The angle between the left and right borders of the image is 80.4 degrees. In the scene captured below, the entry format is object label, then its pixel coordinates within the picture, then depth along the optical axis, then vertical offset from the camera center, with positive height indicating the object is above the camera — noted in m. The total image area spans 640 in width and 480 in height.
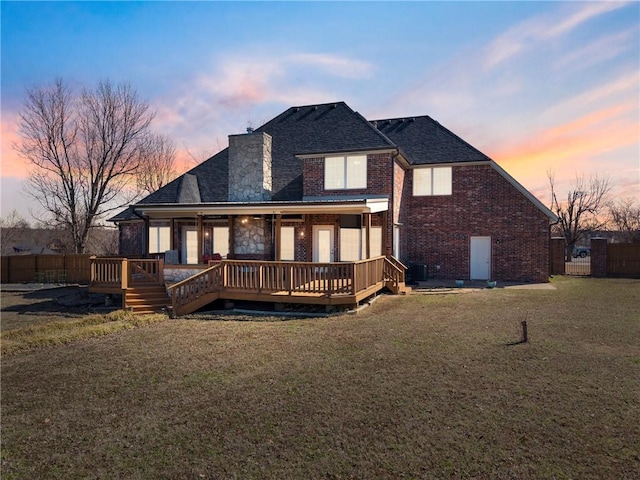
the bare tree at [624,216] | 42.94 +2.86
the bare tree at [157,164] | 36.56 +8.06
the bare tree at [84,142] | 28.08 +7.75
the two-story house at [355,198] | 16.69 +1.99
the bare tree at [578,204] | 36.47 +3.66
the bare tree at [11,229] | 43.16 +1.78
